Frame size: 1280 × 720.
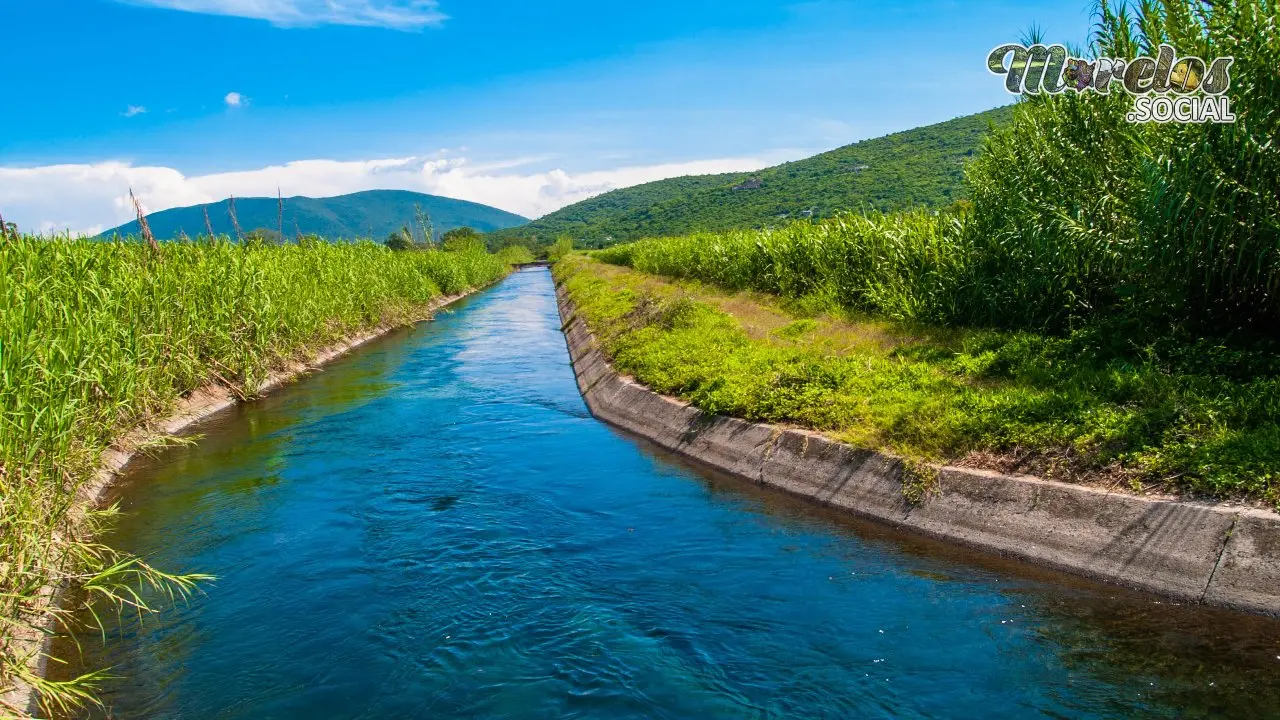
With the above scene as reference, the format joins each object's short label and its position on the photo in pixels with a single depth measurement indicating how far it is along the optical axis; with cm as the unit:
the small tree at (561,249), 8912
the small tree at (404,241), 6059
